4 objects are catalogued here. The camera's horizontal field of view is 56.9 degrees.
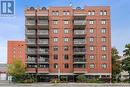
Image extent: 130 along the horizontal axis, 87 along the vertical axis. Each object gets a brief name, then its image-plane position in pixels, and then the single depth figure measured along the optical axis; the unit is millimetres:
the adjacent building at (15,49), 59359
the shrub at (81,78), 30459
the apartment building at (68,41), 33330
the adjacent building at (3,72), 51257
